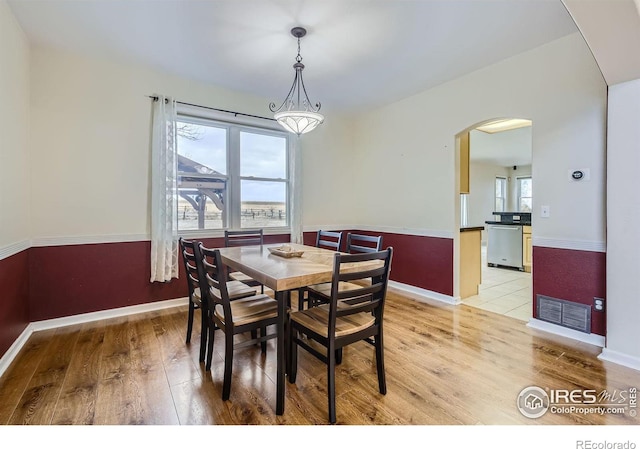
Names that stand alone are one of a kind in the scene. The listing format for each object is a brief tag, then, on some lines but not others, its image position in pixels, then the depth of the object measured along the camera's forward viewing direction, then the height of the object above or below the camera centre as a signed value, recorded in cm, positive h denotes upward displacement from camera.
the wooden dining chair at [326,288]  240 -55
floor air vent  260 -82
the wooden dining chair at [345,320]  163 -61
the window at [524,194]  970 +88
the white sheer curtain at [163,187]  330 +37
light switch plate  283 +10
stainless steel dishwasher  547 -45
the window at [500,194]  983 +89
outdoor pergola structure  361 +43
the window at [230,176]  364 +58
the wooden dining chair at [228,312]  178 -59
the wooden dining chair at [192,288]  213 -56
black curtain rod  333 +135
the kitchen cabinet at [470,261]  380 -51
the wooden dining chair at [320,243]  259 -24
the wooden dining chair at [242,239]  311 -21
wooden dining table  167 -30
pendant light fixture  256 +89
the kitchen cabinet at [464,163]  384 +74
